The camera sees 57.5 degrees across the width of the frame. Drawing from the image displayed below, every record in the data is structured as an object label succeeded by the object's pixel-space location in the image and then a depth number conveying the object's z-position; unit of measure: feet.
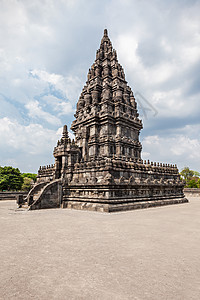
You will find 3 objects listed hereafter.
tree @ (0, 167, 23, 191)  154.61
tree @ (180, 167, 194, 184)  271.84
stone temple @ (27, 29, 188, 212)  54.95
